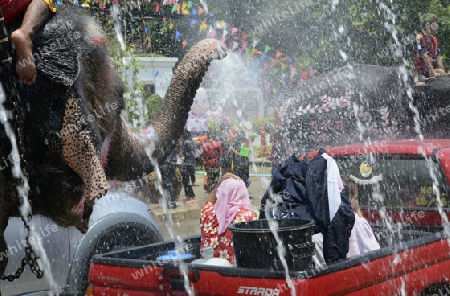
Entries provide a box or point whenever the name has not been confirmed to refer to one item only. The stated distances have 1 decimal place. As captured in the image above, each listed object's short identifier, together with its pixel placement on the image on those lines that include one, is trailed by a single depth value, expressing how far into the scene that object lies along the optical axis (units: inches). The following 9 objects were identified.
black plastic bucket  151.6
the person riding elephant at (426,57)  389.4
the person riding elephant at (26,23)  102.8
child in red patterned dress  218.1
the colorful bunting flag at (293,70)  725.3
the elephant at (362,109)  382.3
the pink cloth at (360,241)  185.8
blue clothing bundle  174.6
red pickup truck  150.8
